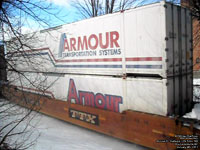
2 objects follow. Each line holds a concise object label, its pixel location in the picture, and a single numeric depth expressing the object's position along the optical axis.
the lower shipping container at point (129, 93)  4.33
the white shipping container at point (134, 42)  4.20
